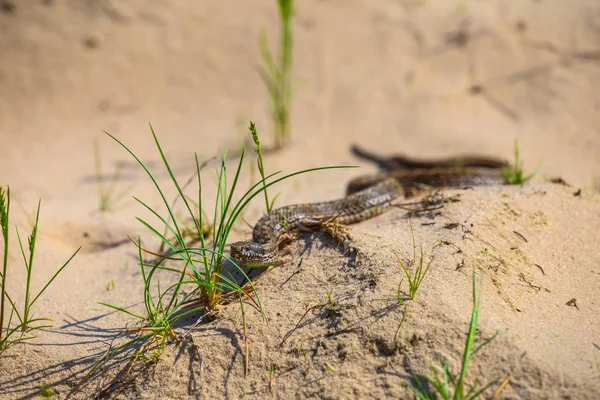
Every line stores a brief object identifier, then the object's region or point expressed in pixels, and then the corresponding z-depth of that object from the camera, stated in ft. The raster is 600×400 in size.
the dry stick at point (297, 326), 22.79
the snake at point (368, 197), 28.45
